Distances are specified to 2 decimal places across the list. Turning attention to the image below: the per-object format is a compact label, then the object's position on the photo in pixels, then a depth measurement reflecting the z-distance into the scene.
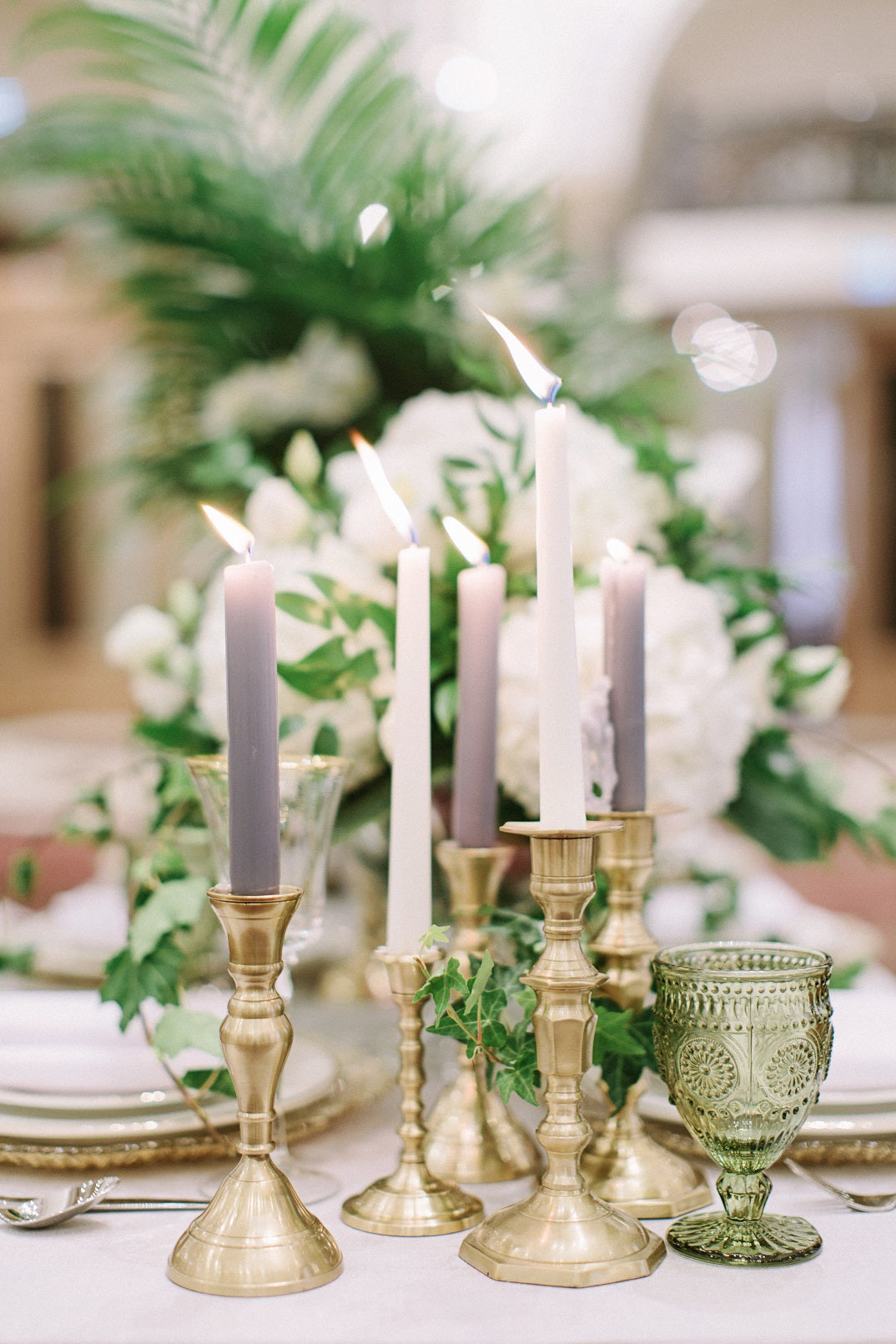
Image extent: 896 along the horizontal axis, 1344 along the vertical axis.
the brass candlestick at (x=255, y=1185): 0.53
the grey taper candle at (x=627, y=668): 0.65
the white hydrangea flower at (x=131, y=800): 0.95
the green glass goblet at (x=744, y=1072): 0.56
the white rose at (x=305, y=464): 0.95
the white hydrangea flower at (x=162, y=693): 1.02
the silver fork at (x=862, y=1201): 0.63
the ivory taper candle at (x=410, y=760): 0.60
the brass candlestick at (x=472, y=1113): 0.68
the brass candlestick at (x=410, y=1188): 0.60
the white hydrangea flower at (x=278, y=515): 0.89
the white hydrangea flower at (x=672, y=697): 0.75
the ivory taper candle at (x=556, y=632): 0.53
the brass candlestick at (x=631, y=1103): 0.63
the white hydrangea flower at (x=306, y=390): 1.21
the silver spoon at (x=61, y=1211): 0.60
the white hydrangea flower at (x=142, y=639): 1.02
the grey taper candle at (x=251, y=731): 0.53
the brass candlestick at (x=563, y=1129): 0.54
